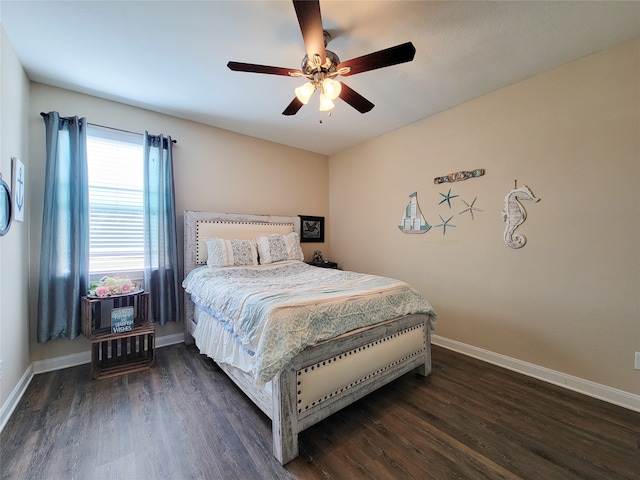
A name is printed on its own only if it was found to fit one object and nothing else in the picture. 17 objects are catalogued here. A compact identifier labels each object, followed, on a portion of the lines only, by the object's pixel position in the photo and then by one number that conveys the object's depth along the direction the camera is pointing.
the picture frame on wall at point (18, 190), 2.01
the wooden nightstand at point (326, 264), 4.25
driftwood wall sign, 2.79
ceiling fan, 1.47
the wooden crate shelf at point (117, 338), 2.42
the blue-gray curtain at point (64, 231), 2.42
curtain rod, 2.74
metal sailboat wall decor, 3.30
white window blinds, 2.75
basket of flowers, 2.49
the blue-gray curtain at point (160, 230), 2.95
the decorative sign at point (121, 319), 2.50
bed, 1.48
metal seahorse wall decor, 2.48
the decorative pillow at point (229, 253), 3.01
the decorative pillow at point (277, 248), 3.40
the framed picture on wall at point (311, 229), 4.44
